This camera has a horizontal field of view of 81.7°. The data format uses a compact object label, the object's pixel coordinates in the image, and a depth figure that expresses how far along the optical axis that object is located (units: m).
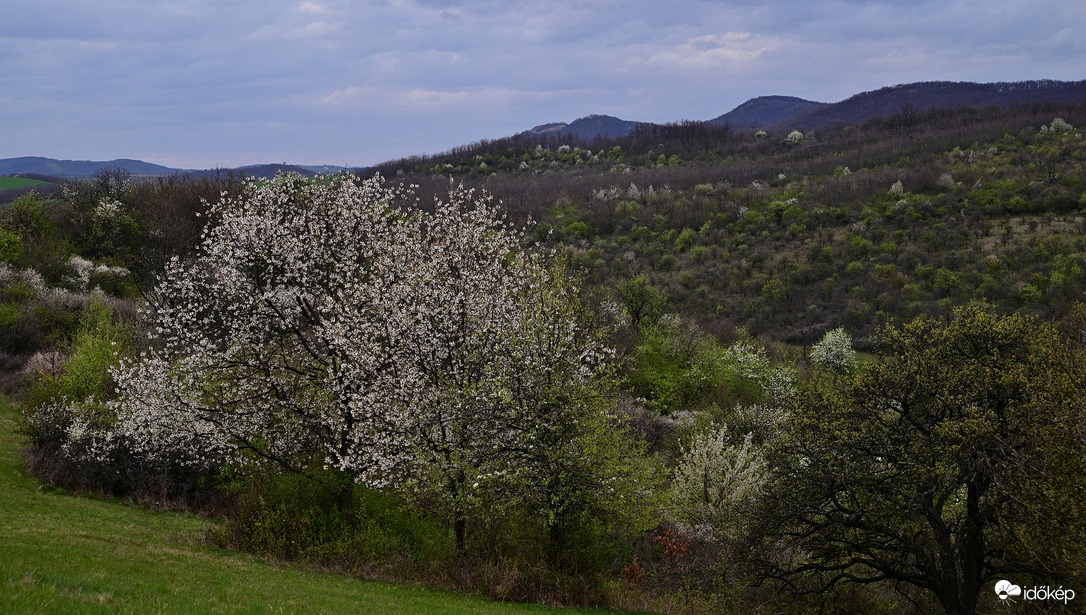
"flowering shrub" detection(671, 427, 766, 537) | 25.16
